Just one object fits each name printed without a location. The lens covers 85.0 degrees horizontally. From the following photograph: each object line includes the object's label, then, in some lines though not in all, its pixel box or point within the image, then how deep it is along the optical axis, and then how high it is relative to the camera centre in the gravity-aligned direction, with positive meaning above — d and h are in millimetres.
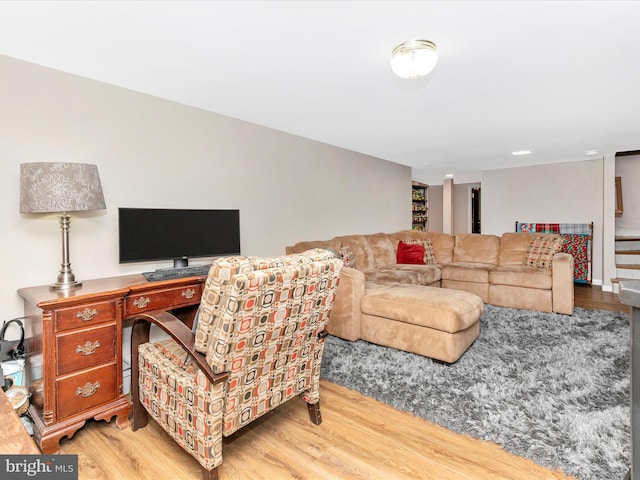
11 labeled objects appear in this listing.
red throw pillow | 5145 -325
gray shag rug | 1756 -1044
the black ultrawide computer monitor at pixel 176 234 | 2516 -3
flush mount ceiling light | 1929 +979
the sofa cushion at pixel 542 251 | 4539 -258
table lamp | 1947 +263
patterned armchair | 1373 -538
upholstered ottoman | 2701 -721
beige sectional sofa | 2824 -572
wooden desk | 1763 -640
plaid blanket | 5828 -236
